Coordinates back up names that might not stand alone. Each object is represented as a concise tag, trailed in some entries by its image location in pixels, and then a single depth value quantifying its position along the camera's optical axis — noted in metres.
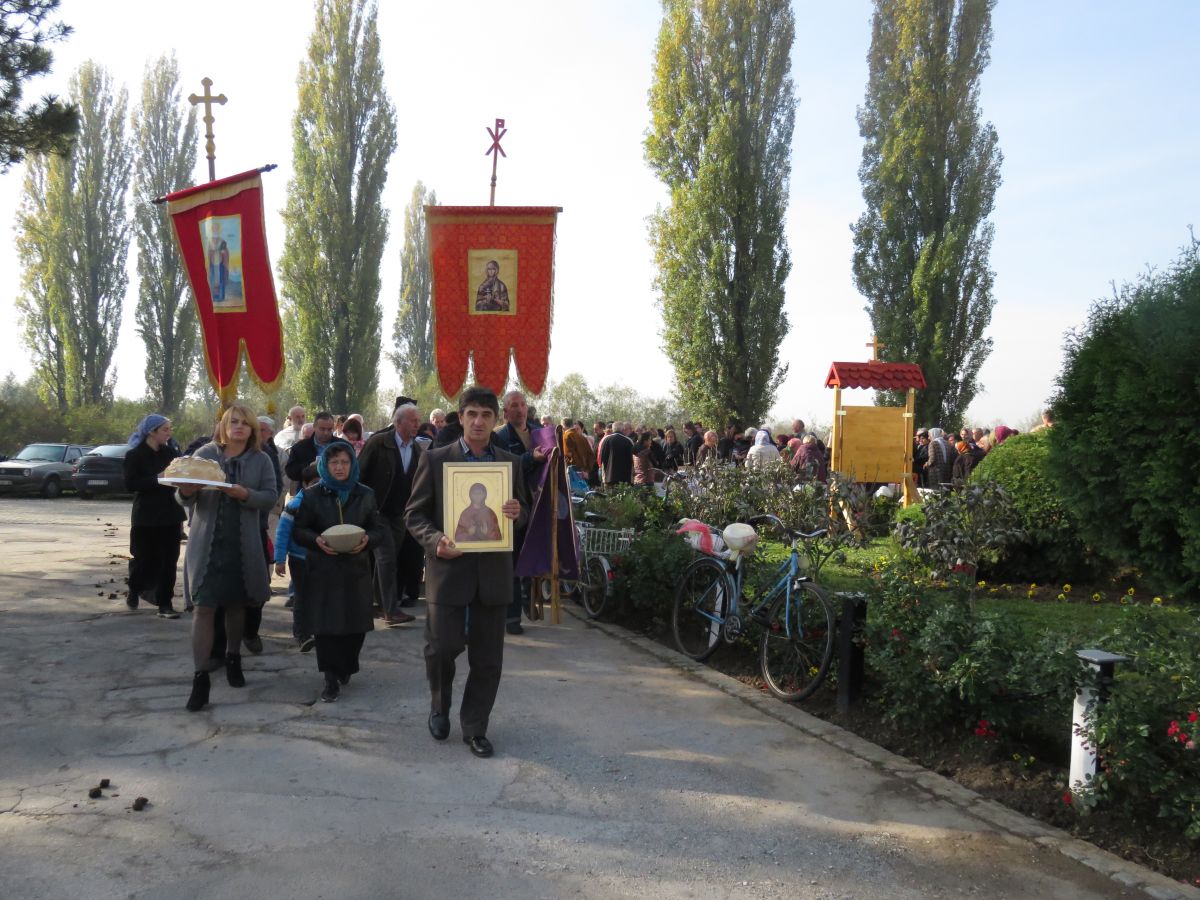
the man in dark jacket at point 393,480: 8.55
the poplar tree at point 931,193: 29.52
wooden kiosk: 17.08
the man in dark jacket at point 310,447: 9.16
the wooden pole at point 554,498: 7.71
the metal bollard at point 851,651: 6.08
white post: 4.55
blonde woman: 6.03
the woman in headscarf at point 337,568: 6.33
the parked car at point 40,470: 25.75
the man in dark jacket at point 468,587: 5.25
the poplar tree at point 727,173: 28.02
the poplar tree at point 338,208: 35.41
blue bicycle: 6.42
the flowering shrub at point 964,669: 4.88
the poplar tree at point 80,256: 39.25
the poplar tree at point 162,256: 40.22
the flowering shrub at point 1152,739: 4.02
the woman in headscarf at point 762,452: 13.03
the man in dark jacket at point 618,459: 15.91
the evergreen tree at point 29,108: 10.13
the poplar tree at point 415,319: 52.47
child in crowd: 6.79
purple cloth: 7.83
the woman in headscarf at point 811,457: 15.20
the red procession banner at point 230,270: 10.70
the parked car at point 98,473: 25.72
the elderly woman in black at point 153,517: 8.58
